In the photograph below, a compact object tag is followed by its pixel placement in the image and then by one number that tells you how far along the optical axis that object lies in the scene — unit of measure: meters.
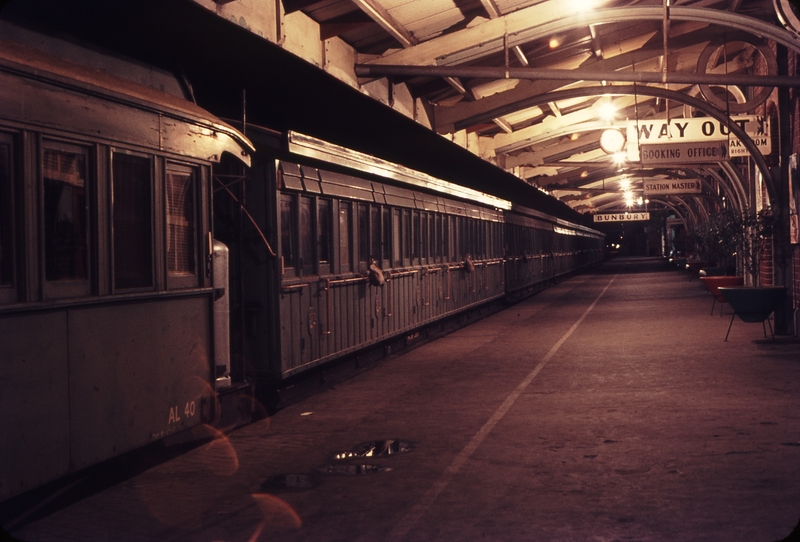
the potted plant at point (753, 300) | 14.48
